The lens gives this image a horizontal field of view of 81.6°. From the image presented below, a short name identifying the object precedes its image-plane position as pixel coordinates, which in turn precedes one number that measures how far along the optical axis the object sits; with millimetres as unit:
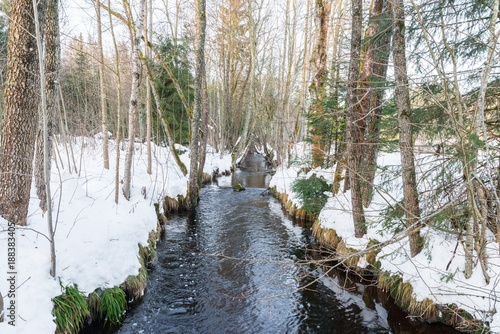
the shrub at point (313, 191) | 7324
